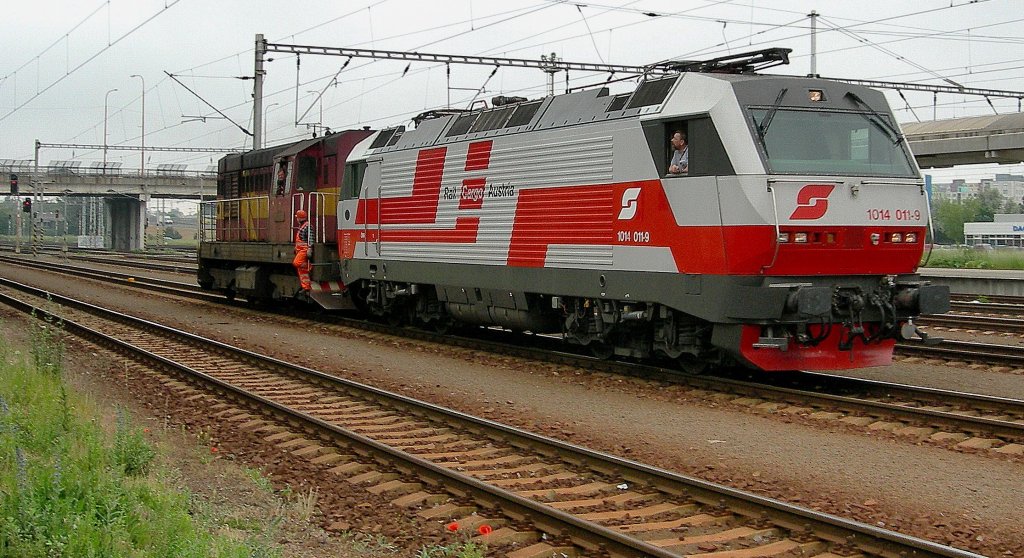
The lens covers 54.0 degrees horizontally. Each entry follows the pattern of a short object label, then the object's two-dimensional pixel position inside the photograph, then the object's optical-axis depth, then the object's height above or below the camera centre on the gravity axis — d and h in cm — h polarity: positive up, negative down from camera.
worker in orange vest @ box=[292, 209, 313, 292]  2050 -1
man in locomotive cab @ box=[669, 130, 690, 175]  1160 +116
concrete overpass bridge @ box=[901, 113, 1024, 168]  3422 +402
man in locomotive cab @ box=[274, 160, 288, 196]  2214 +162
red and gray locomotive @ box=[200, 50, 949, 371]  1096 +41
